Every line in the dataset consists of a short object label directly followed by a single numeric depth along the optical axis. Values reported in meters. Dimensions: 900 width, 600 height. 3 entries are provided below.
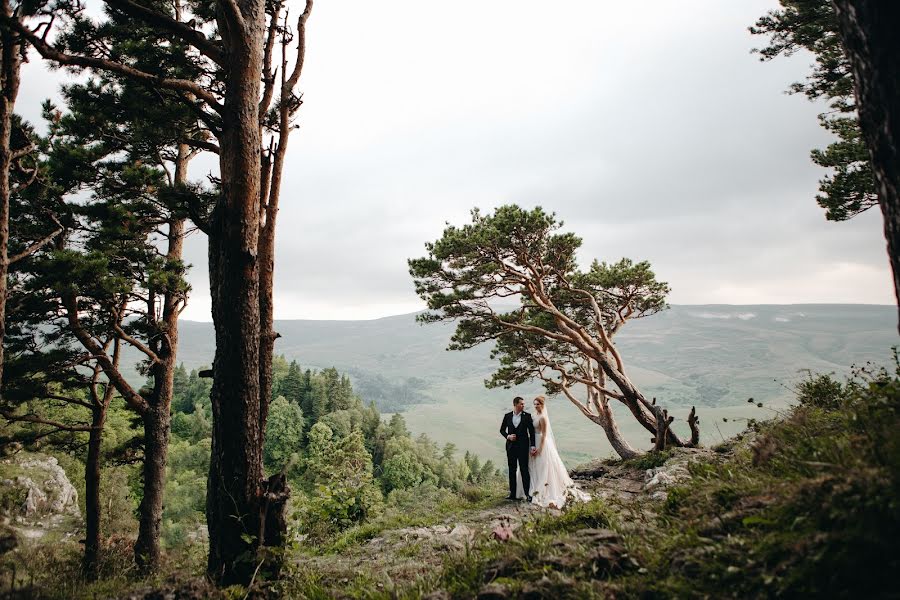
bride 9.48
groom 9.48
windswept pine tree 14.05
